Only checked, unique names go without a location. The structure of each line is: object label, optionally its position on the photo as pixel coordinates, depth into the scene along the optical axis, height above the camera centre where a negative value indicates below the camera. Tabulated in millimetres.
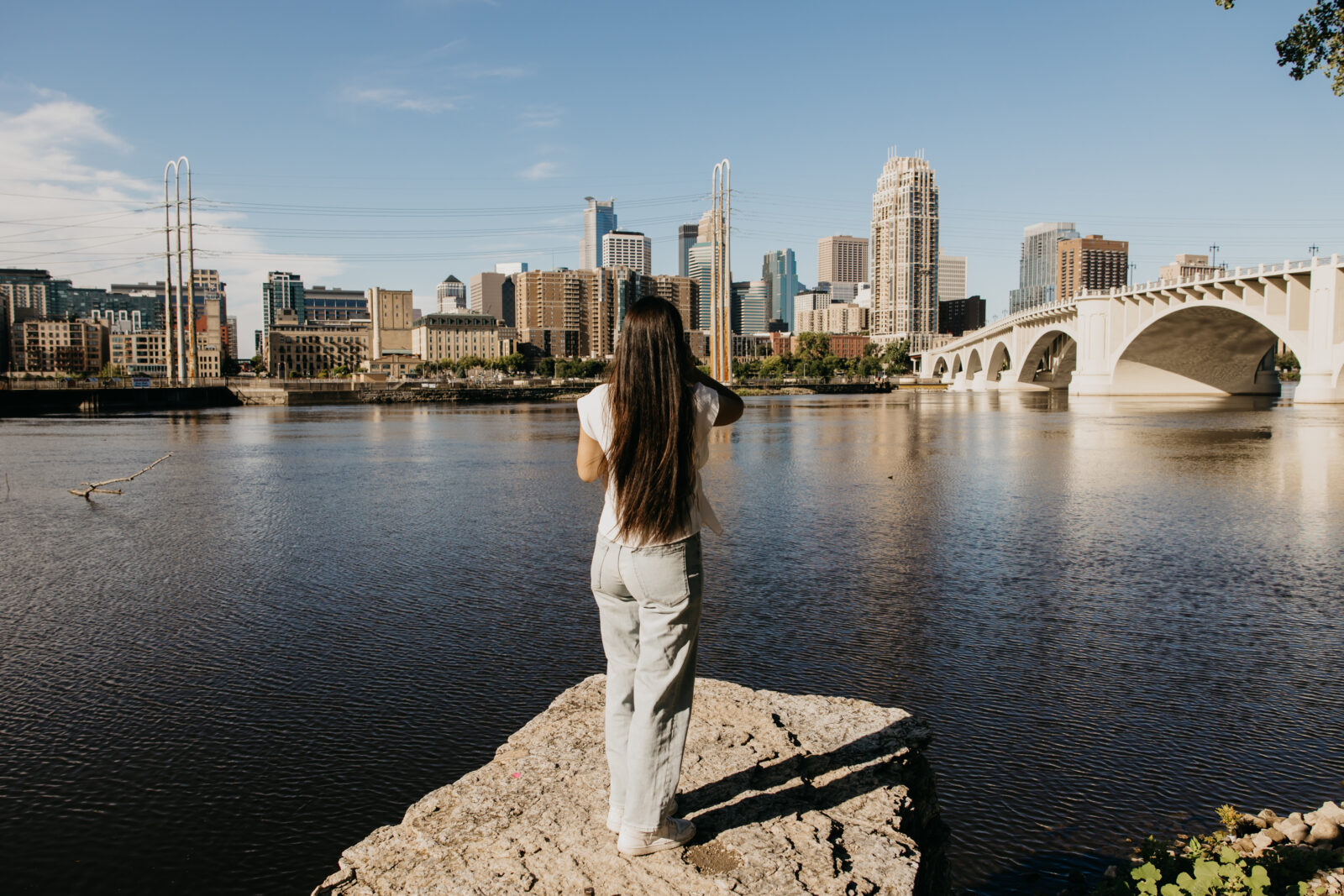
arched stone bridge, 57094 +3784
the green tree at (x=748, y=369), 176188 +2410
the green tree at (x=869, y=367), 184625 +3012
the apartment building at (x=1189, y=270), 175062 +22284
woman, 3410 -641
